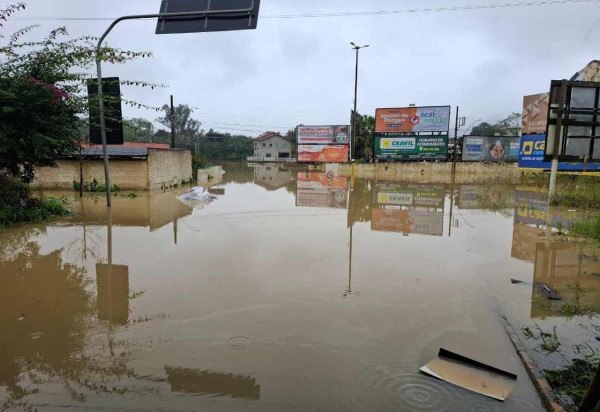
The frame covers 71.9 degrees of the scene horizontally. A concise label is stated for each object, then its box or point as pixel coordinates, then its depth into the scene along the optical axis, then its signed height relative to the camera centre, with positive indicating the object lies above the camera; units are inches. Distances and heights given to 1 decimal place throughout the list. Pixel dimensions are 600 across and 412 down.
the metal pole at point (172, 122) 1115.2 +85.2
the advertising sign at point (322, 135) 1582.2 +80.8
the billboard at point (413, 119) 1326.3 +122.7
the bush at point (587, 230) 395.9 -69.6
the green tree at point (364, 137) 1780.3 +85.1
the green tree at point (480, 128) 3611.7 +271.4
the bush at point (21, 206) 457.9 -64.3
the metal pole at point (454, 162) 1271.2 -13.1
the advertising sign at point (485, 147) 1381.6 +37.0
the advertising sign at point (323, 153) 1572.3 +10.6
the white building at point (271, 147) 3051.2 +59.9
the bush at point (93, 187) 794.2 -65.4
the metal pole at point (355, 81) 1384.1 +251.4
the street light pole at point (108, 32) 391.9 +132.1
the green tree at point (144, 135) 2810.8 +134.5
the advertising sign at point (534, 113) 930.7 +105.1
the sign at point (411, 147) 1326.3 +32.8
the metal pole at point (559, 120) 518.6 +48.9
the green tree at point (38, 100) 424.8 +55.4
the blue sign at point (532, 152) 927.7 +15.6
